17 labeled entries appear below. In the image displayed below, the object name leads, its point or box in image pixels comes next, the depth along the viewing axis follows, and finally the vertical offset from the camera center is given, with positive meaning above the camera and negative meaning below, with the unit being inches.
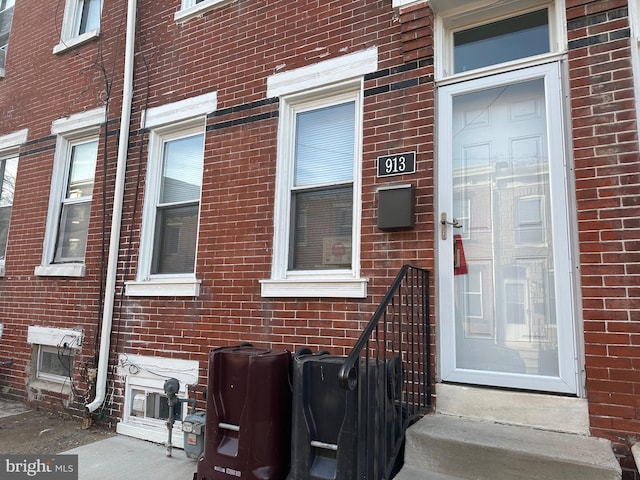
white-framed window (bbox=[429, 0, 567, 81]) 130.3 +82.6
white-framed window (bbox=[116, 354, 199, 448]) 165.3 -36.0
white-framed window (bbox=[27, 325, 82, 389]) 198.2 -25.3
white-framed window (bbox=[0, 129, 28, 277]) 247.1 +65.6
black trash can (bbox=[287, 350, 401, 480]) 96.5 -26.5
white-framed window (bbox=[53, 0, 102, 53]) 240.5 +149.1
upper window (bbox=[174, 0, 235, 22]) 191.4 +125.4
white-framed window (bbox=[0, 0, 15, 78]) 280.2 +170.6
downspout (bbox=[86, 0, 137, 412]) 182.2 +34.9
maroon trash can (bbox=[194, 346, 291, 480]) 109.1 -29.0
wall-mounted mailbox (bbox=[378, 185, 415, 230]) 132.1 +28.7
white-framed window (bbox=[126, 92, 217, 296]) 185.0 +44.2
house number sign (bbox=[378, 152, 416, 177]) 137.2 +43.1
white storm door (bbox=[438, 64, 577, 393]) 118.3 +20.2
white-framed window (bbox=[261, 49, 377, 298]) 150.2 +44.5
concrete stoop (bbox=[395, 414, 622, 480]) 91.7 -31.1
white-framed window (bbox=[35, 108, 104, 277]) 217.0 +52.5
